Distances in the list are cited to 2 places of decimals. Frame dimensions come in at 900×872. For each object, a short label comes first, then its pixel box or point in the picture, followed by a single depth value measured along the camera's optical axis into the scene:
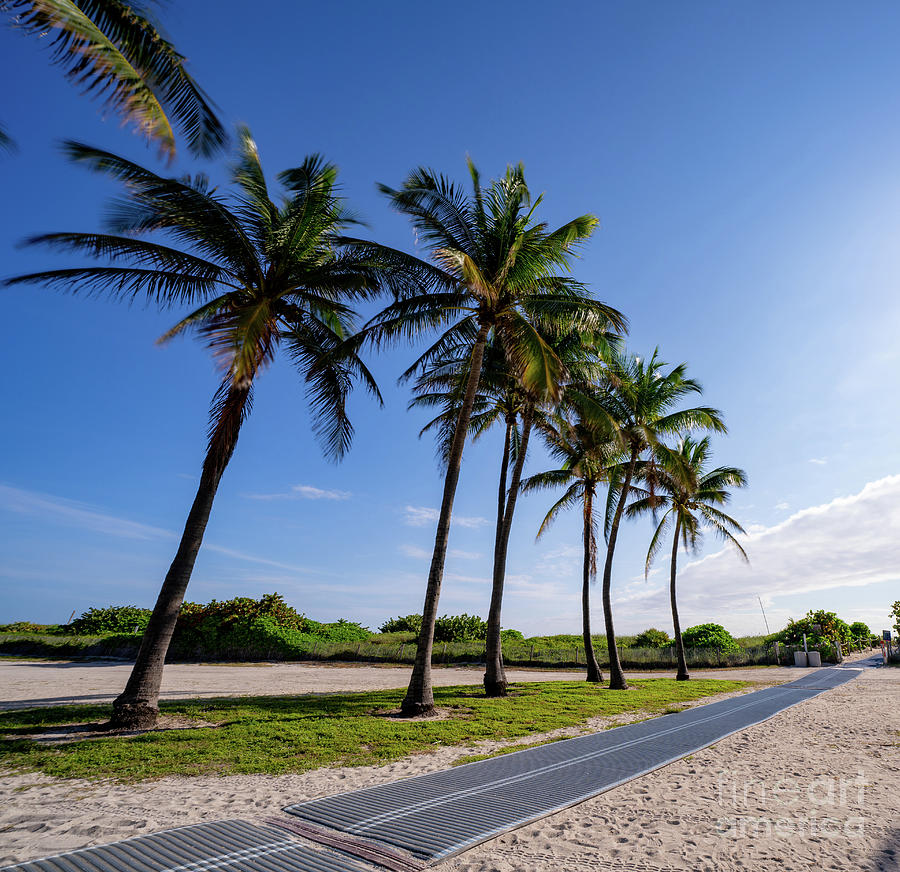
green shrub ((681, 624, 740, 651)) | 32.81
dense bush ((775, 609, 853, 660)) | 34.88
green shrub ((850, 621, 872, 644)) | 50.26
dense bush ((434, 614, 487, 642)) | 32.97
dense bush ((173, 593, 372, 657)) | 29.42
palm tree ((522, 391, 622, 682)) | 16.75
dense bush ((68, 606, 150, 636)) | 33.56
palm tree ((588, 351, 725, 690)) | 18.08
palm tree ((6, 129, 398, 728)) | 8.33
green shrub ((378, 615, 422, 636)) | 37.66
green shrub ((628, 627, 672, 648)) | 35.69
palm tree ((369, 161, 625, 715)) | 11.50
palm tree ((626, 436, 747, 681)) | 21.91
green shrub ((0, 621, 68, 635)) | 37.70
